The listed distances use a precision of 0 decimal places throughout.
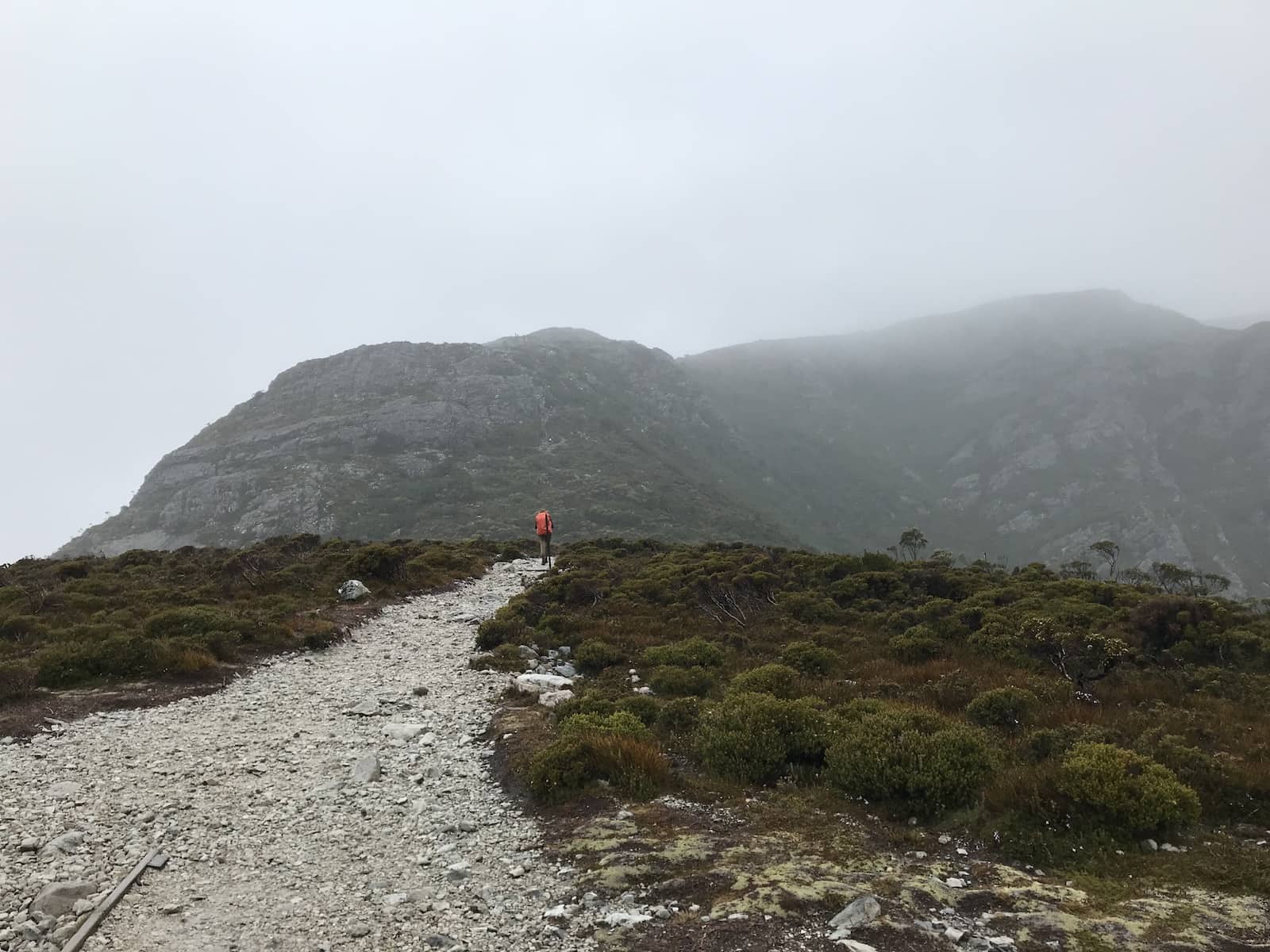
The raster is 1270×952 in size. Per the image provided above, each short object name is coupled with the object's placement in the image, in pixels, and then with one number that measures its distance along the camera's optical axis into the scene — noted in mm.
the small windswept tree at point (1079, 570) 37062
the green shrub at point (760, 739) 9594
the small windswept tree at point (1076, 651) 13477
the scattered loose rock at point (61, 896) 6508
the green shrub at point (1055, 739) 9352
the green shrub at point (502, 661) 16909
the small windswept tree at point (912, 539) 53625
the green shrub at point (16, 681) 12789
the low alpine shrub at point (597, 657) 17156
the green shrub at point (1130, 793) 7266
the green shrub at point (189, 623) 17359
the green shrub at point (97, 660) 14070
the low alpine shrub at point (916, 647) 16406
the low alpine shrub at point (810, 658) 15469
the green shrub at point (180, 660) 15062
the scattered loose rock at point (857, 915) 5594
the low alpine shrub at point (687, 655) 16266
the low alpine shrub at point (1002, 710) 11156
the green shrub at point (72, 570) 27656
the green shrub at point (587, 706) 12016
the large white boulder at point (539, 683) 14422
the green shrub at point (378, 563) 28484
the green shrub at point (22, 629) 17328
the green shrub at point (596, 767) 9055
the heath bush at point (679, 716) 11664
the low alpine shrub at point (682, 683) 14211
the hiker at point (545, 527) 35156
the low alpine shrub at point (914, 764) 8172
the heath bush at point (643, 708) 12203
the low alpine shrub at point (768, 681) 13039
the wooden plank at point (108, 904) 5918
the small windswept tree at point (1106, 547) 43319
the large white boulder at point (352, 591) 25141
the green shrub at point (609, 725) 10414
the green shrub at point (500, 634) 19219
